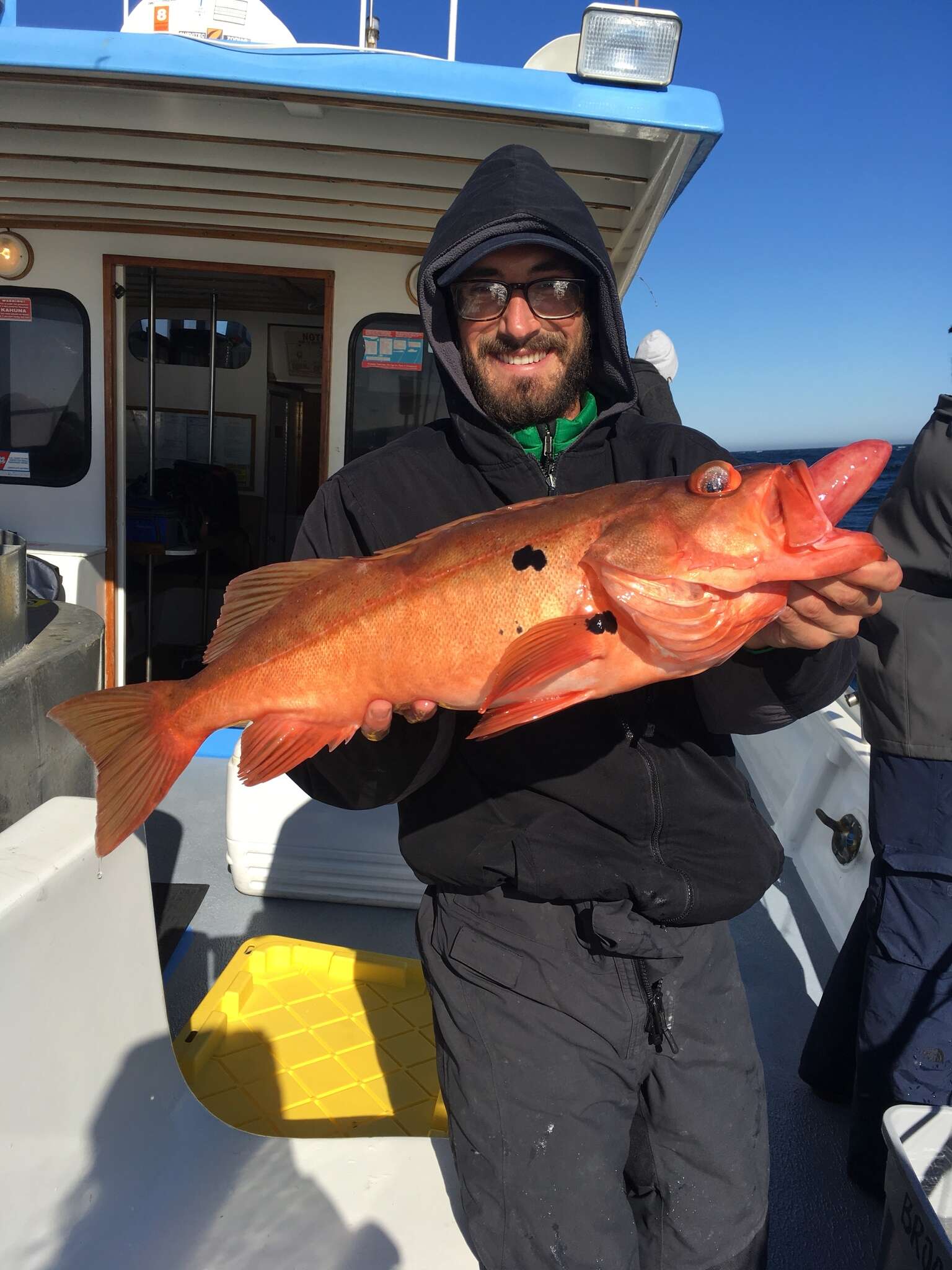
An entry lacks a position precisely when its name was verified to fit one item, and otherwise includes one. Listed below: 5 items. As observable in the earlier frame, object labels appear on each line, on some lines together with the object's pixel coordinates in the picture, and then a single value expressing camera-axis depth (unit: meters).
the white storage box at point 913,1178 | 1.71
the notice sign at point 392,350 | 5.80
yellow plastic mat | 2.59
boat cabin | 3.56
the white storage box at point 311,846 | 3.89
